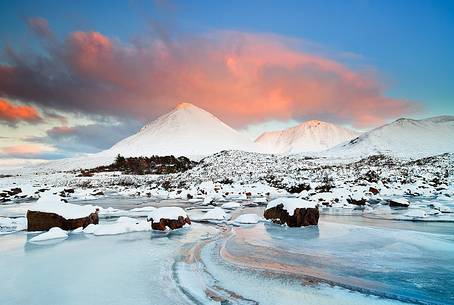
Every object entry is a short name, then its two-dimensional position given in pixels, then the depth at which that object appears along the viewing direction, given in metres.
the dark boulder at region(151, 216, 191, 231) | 12.53
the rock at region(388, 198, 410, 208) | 19.59
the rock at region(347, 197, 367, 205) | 21.50
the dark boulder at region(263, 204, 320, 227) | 13.05
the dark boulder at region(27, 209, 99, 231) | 12.50
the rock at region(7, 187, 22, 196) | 36.03
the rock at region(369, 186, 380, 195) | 26.62
